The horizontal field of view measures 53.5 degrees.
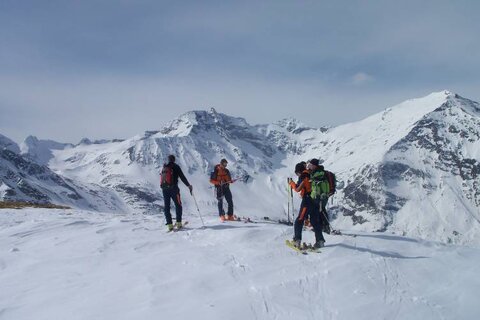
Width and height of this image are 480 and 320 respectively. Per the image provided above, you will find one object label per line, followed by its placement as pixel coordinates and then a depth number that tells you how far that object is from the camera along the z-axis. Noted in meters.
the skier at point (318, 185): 15.77
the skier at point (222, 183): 21.77
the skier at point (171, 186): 18.64
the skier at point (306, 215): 15.48
